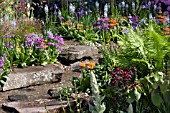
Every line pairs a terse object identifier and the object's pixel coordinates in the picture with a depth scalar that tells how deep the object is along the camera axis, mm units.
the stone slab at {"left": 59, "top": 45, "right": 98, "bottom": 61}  6711
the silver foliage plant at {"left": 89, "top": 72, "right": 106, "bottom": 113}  2995
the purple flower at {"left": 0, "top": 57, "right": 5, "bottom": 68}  5586
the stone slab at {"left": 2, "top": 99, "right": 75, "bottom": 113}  4523
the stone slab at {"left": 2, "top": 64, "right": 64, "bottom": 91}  5574
